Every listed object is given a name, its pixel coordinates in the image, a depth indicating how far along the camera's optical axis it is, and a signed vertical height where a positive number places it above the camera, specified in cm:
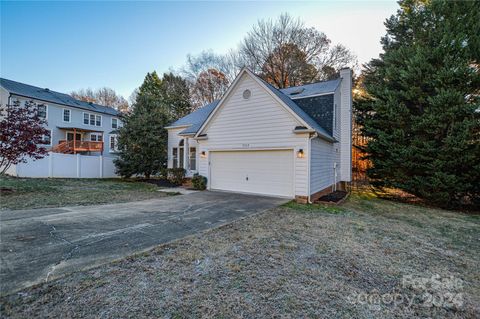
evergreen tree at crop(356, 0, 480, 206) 919 +218
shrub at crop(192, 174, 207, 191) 1144 -134
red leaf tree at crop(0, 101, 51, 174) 898 +95
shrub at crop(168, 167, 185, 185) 1409 -123
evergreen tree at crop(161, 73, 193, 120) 3052 +830
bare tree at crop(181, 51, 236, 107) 2647 +1068
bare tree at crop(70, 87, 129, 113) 3784 +1081
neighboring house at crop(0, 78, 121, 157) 1888 +432
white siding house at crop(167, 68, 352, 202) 898 +83
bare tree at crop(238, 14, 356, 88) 2183 +1101
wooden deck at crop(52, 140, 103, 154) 1841 +88
